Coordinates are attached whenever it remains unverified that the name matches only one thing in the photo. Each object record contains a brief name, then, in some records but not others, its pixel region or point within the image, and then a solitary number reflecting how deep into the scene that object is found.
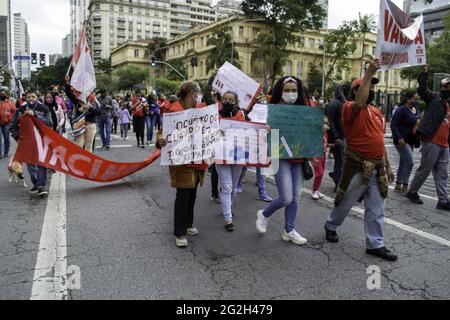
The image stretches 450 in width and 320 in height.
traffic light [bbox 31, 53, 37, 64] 37.16
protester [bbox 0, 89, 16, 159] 11.91
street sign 35.88
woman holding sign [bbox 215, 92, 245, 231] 5.30
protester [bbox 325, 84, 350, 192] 7.12
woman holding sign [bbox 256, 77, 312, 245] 4.75
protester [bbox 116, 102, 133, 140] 17.20
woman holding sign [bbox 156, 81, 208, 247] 4.75
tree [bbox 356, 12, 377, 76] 46.78
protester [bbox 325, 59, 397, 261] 4.41
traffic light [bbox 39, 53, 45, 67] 38.56
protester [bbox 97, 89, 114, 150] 13.55
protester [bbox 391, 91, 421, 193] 7.80
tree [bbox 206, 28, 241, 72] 64.19
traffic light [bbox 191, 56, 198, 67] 44.35
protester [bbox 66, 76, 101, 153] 10.34
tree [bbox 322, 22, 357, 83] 48.41
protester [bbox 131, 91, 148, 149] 14.43
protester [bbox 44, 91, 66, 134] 8.53
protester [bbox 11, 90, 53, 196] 7.21
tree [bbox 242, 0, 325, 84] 56.44
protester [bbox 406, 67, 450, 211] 6.72
